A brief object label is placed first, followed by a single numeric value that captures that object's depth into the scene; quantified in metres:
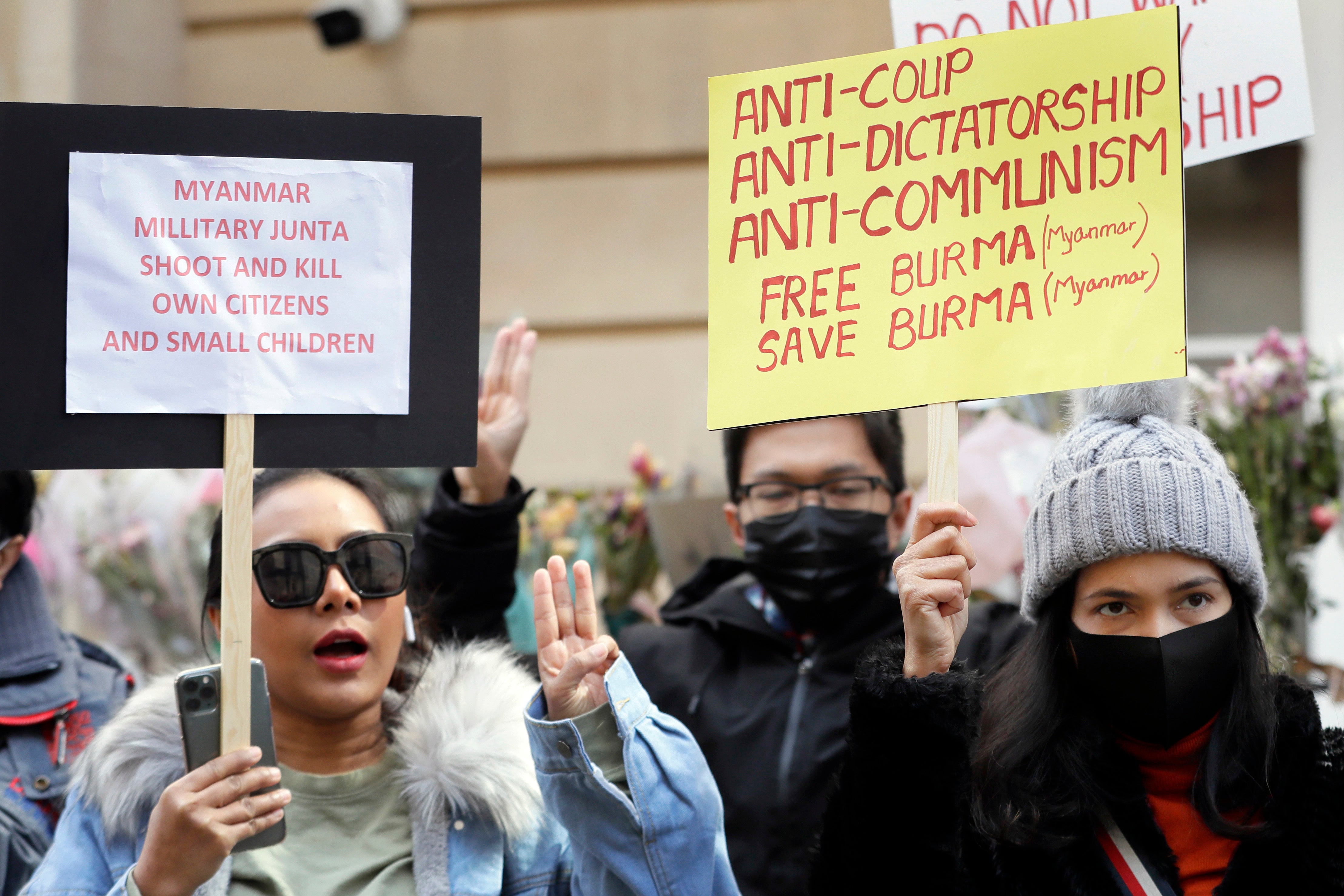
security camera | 6.11
